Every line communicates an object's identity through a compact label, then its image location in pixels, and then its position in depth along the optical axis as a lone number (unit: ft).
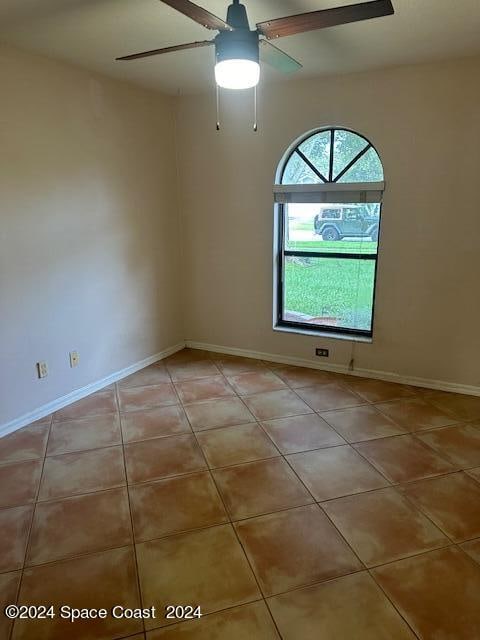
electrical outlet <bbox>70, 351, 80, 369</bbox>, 10.97
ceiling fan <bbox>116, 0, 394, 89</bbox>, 5.28
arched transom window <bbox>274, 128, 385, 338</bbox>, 11.48
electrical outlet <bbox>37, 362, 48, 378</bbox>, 10.13
